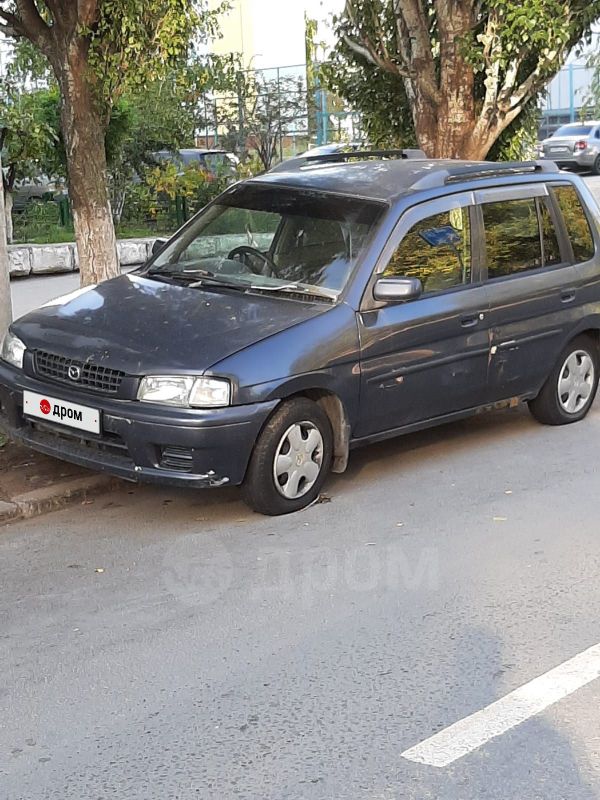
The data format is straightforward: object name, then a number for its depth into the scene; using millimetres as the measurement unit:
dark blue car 5719
